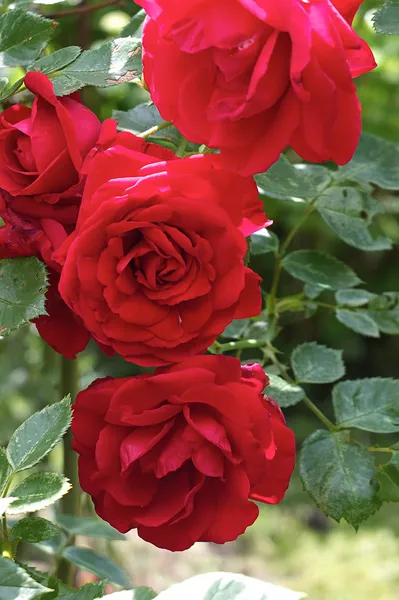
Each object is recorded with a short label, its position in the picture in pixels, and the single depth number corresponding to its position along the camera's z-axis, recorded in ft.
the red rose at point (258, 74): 2.14
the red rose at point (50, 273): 2.31
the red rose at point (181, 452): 2.28
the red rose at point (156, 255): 2.22
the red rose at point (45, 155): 2.31
